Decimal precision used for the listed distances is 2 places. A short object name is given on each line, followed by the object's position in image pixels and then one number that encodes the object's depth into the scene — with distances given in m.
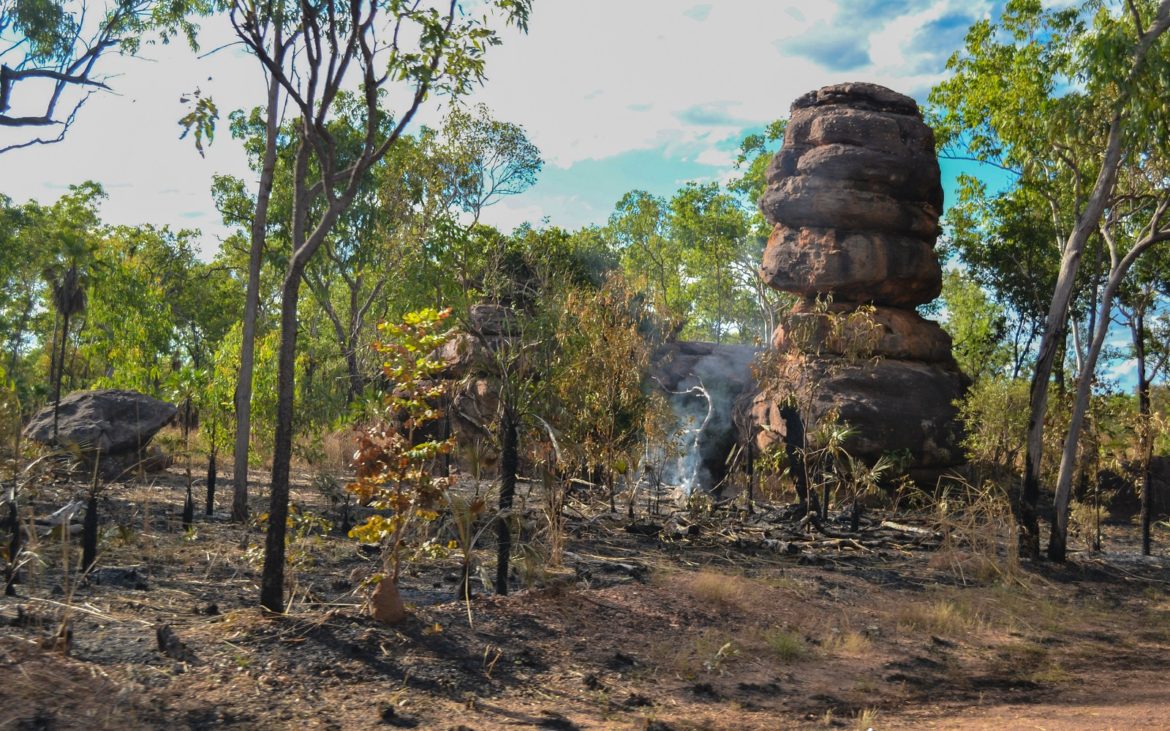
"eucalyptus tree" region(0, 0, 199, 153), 13.78
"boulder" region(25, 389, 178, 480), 17.84
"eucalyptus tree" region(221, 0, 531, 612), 7.68
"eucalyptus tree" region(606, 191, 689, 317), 47.09
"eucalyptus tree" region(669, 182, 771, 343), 40.06
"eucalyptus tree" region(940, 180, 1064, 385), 24.05
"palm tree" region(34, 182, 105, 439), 20.72
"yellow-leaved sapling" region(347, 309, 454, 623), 7.98
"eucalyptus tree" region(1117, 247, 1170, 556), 20.64
